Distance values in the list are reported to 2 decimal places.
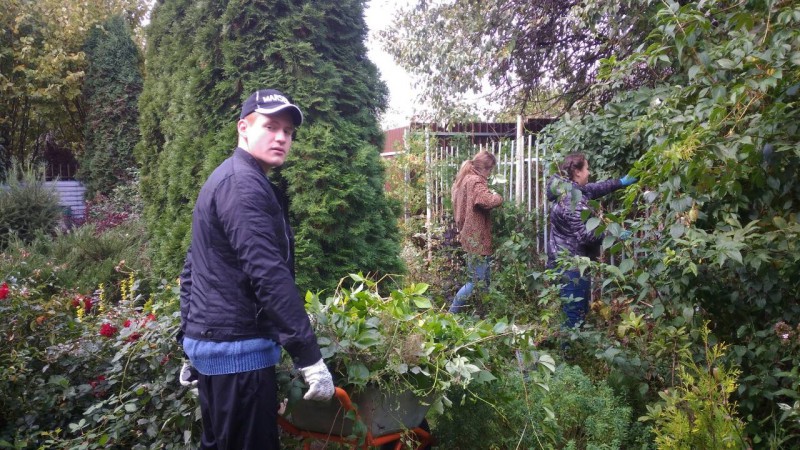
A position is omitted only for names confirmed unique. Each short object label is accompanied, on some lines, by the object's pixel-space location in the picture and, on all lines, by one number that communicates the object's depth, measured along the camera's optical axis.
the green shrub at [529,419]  2.94
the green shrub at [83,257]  6.33
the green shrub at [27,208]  9.27
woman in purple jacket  5.15
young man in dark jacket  2.29
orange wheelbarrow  2.54
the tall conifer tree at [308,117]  4.41
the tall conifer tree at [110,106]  14.02
